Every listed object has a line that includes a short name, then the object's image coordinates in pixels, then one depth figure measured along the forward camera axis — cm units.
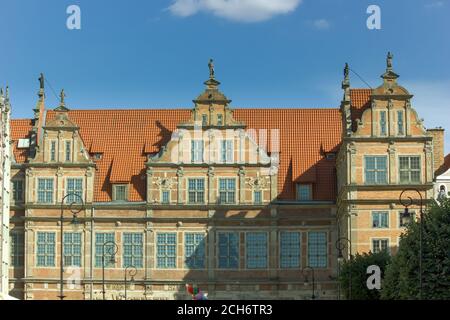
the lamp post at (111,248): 6406
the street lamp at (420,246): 3584
